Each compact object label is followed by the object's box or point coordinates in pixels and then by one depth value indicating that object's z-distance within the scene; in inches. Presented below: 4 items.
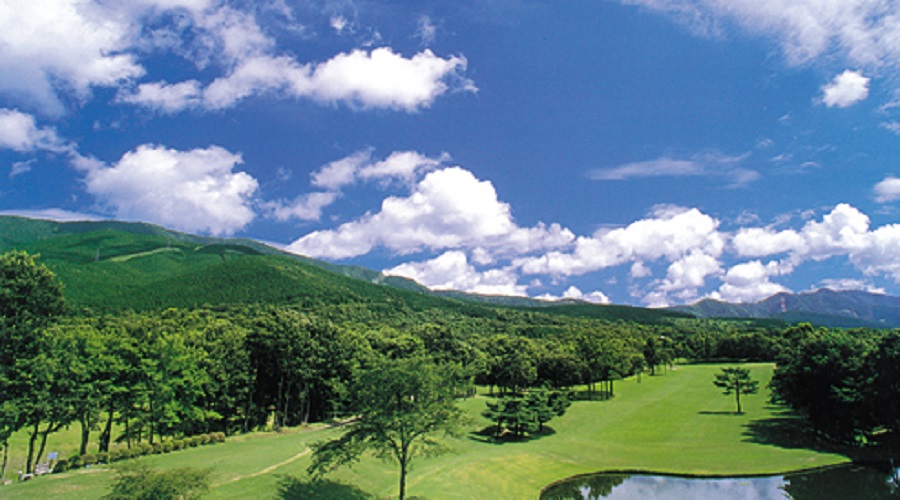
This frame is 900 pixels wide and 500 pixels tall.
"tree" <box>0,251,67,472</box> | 1395.2
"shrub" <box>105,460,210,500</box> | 919.0
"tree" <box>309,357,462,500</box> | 1232.2
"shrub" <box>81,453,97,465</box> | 1331.2
